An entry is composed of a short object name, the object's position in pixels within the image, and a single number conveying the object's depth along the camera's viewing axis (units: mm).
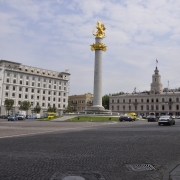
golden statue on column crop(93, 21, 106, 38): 63562
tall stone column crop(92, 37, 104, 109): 60969
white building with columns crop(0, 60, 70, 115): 95750
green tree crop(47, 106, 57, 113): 100688
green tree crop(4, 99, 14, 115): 87131
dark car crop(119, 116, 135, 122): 52394
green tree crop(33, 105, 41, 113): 97562
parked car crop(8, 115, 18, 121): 58788
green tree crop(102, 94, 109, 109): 144250
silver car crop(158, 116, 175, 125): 36750
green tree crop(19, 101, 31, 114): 91300
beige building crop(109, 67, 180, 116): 117562
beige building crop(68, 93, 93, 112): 134262
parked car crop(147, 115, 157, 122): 56375
